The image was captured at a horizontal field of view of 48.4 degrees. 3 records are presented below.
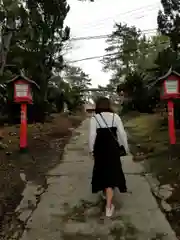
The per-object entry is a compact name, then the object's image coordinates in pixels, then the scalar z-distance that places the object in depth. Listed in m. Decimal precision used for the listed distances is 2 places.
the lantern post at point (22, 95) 4.87
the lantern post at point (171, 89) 4.64
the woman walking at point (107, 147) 2.84
